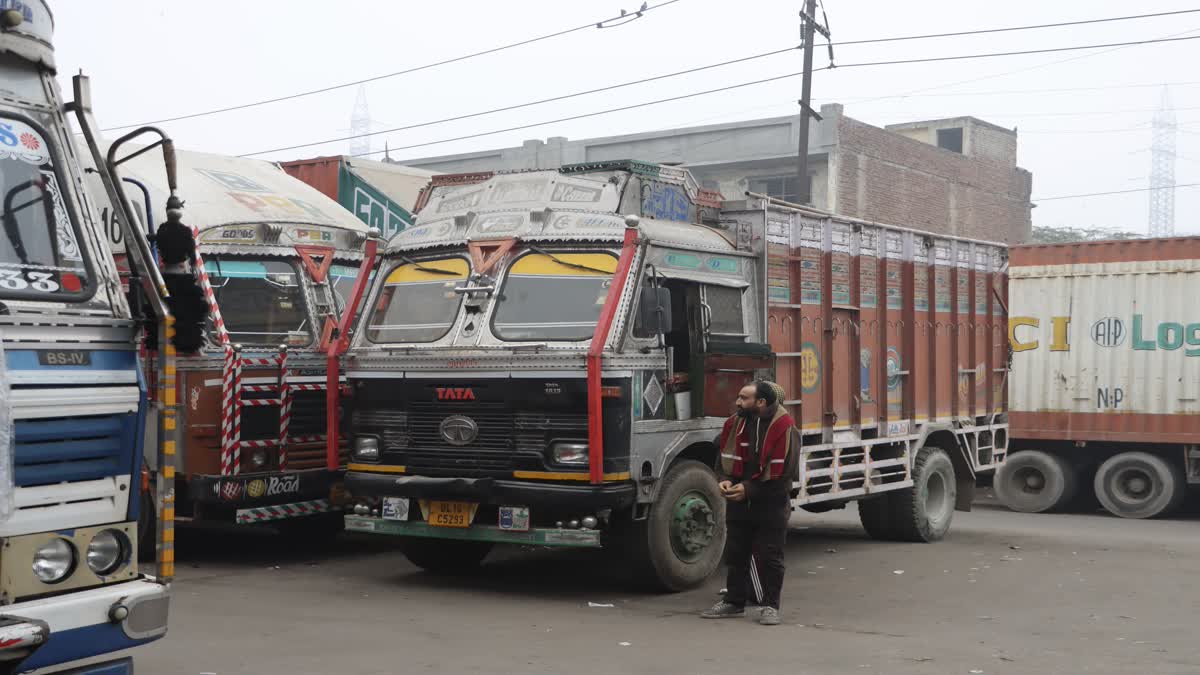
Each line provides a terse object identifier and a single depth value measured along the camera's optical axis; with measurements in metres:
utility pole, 23.58
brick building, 33.69
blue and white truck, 4.82
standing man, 8.84
